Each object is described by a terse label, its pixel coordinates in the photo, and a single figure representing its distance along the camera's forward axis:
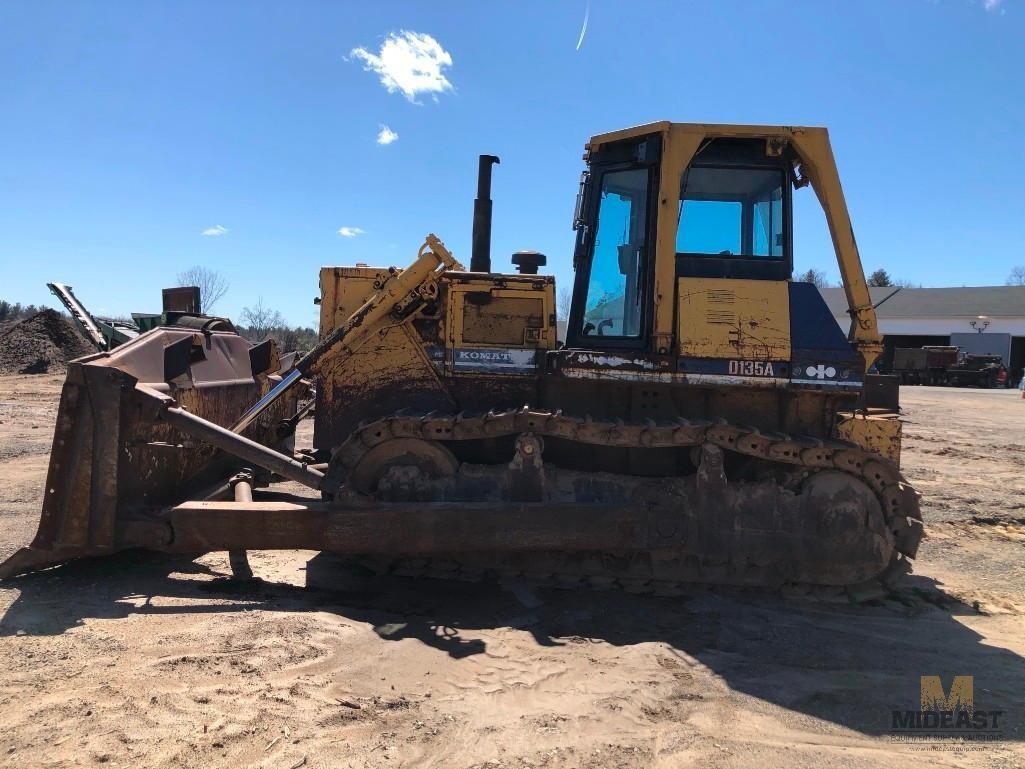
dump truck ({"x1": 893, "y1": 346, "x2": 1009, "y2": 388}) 36.78
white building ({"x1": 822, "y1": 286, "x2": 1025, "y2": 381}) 45.84
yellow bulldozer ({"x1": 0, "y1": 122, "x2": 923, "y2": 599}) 4.36
